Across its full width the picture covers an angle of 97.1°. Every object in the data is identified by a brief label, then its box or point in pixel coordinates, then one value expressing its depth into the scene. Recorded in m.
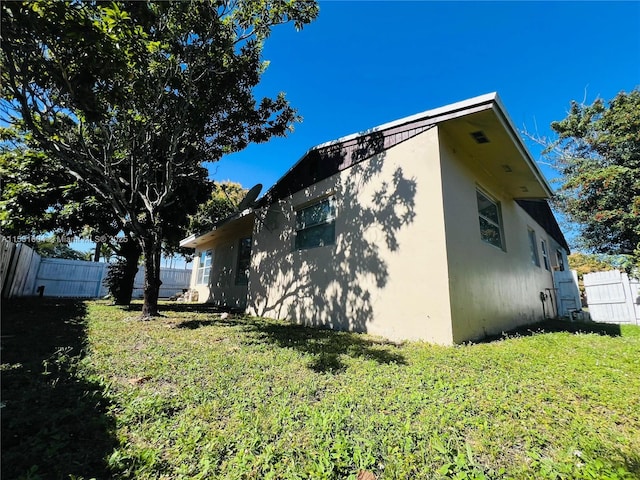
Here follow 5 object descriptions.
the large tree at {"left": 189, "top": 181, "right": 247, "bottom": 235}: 18.60
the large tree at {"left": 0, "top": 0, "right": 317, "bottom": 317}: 4.73
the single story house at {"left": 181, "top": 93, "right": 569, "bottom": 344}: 5.01
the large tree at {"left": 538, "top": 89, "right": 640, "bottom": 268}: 13.45
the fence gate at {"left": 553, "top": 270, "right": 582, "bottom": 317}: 11.98
